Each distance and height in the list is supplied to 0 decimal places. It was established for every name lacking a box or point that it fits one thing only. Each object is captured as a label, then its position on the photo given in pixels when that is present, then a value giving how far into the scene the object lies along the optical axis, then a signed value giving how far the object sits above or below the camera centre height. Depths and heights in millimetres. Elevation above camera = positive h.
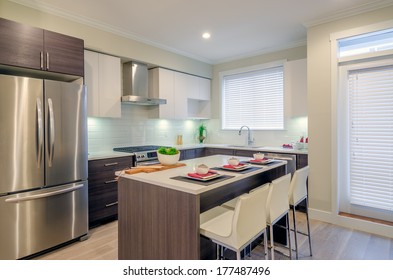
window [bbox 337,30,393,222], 2904 +35
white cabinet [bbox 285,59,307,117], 3898 +874
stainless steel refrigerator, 2186 -243
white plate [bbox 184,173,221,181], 1687 -275
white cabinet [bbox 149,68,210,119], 4270 +927
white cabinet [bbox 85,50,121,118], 3296 +816
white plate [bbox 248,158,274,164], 2379 -228
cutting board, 1950 -247
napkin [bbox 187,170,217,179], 1737 -263
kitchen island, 1525 -507
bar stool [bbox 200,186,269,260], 1473 -598
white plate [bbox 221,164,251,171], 2020 -247
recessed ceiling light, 3724 +1678
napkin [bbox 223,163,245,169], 2095 -238
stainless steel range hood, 3867 +964
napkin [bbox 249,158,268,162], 2441 -214
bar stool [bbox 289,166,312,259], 2271 -480
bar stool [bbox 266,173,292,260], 1886 -509
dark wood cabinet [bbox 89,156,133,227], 3014 -635
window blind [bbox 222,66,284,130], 4480 +813
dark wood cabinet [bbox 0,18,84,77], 2219 +941
